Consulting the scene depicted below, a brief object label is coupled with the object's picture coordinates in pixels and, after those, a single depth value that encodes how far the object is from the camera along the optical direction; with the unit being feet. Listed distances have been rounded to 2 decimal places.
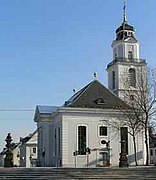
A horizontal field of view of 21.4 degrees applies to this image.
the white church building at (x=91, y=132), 187.32
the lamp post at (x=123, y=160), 143.74
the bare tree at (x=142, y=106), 168.53
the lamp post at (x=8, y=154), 150.82
